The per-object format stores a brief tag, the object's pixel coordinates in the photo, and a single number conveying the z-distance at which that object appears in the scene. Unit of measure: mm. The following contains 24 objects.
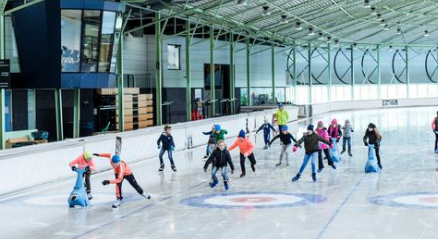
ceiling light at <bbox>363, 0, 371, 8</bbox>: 38328
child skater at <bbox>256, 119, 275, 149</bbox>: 28359
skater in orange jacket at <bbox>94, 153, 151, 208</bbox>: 14102
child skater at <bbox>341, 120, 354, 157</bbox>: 24647
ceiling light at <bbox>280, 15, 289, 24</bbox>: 43697
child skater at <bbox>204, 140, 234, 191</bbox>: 16703
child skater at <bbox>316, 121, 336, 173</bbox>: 19609
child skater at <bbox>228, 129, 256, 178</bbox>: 19375
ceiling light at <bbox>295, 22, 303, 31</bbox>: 47031
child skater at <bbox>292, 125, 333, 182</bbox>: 17750
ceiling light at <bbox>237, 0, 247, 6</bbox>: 28209
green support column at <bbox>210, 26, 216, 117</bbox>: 43406
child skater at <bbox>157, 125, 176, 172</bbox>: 20750
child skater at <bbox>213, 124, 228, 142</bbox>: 20355
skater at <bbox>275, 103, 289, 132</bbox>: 28047
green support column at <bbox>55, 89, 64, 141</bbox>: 30245
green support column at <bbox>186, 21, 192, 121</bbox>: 39719
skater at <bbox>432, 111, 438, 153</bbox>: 24938
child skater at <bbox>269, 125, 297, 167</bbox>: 21141
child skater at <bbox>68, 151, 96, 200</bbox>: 14719
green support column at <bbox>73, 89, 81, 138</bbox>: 32000
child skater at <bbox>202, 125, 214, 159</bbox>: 24438
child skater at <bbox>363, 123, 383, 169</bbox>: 19922
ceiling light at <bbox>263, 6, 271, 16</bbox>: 35772
